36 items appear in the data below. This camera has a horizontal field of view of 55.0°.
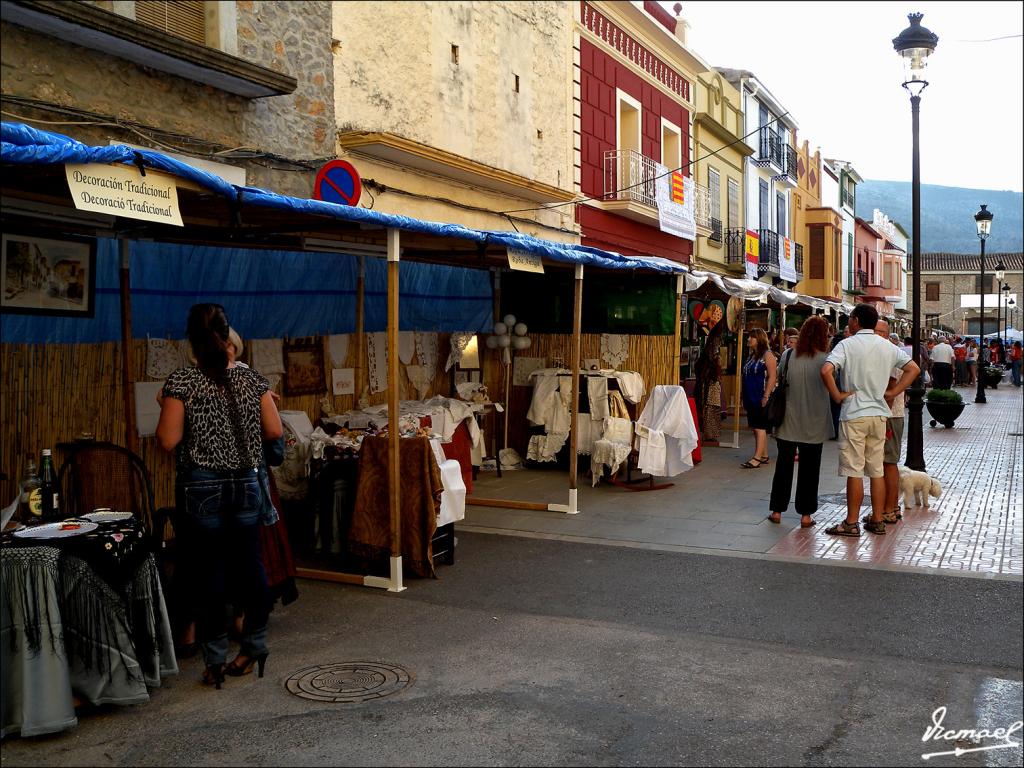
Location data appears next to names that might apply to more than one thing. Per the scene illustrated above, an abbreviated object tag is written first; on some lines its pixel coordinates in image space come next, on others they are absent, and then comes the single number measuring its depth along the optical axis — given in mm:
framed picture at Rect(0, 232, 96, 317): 6562
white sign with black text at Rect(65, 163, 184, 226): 4395
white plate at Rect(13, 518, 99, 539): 4570
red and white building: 18422
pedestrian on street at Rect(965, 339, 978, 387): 34169
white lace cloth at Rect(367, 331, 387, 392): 10109
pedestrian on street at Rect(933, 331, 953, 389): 25281
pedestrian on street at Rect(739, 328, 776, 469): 12227
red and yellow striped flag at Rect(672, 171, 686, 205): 22597
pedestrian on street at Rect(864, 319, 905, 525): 8594
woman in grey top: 8359
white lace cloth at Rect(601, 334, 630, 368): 11664
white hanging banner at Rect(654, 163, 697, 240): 21484
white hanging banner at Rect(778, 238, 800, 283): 32344
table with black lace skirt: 4246
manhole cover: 4730
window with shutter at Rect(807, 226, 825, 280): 38469
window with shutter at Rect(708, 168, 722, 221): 26047
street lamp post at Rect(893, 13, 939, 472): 11500
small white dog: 9406
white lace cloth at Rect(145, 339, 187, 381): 7621
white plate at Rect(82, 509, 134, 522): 4957
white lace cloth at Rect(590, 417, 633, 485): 10453
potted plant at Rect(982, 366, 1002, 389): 30656
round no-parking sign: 11164
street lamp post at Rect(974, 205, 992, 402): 24141
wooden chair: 5844
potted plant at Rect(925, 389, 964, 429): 18125
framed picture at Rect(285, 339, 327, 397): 8945
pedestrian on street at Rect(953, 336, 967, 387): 32969
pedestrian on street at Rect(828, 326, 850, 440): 8473
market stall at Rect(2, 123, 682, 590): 5441
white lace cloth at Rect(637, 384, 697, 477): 10398
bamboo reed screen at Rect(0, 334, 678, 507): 6637
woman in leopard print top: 4688
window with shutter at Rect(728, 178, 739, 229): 27656
